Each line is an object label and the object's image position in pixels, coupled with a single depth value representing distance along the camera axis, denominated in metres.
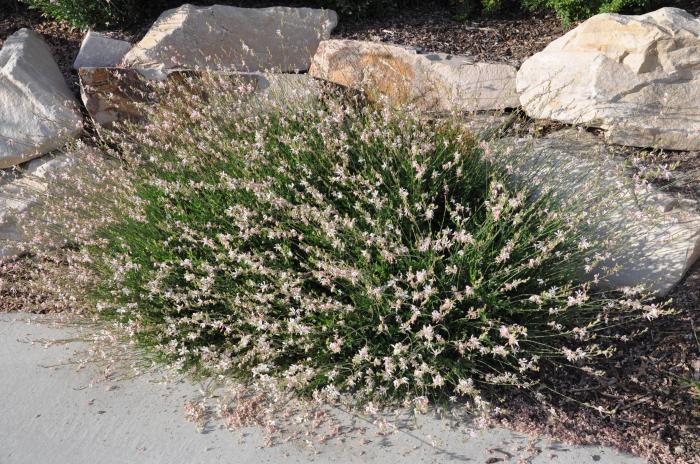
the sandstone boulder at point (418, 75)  4.00
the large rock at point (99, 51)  4.75
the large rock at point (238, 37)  4.63
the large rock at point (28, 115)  4.40
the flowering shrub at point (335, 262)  2.66
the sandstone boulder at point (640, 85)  3.69
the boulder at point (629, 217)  3.11
